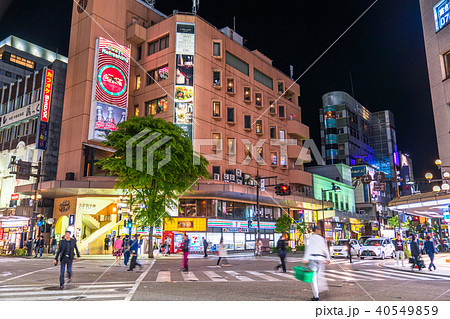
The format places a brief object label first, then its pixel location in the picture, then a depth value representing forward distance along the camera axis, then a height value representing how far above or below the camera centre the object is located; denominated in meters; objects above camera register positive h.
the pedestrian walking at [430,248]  18.14 -0.78
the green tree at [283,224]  40.62 +1.04
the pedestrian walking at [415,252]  18.16 -0.97
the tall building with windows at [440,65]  24.95 +12.00
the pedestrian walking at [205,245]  33.40 -1.08
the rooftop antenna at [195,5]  46.18 +29.86
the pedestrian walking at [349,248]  25.52 -1.07
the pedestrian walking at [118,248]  22.58 -0.90
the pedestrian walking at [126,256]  20.88 -1.29
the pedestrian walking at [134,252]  18.22 -0.94
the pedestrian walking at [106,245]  36.24 -1.13
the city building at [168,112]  38.47 +14.35
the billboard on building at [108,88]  38.41 +16.12
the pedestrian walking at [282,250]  17.36 -0.82
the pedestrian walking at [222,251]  21.31 -1.04
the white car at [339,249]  31.44 -1.39
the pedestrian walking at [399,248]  20.61 -0.87
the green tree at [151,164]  26.58 +5.23
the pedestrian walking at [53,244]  35.41 -0.98
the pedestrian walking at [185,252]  17.71 -0.94
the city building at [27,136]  41.66 +12.69
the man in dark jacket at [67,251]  11.85 -0.57
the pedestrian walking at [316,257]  8.97 -0.61
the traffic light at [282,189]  24.53 +2.98
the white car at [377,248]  28.84 -1.26
